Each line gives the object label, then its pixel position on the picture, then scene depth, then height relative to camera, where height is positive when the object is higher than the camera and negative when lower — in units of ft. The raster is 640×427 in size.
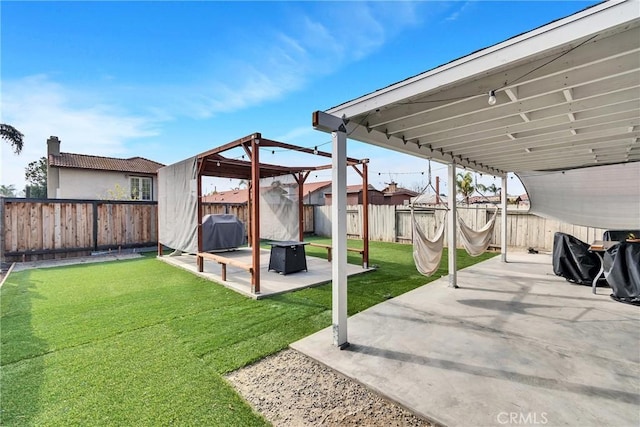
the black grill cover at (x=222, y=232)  24.02 -1.79
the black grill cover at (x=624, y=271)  11.81 -2.71
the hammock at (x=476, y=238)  17.47 -1.74
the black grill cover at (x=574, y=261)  14.80 -2.77
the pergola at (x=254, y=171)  13.74 +3.43
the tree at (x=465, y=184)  71.15 +7.38
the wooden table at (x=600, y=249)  13.25 -1.90
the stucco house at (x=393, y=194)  69.36 +4.55
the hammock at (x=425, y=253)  12.96 -1.99
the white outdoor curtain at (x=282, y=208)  23.48 +0.37
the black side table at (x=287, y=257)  17.35 -2.94
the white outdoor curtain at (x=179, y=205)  18.52 +0.58
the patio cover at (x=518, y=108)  5.41 +3.29
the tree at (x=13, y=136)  34.42 +9.87
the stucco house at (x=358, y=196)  63.62 +3.88
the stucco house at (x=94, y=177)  39.96 +5.53
